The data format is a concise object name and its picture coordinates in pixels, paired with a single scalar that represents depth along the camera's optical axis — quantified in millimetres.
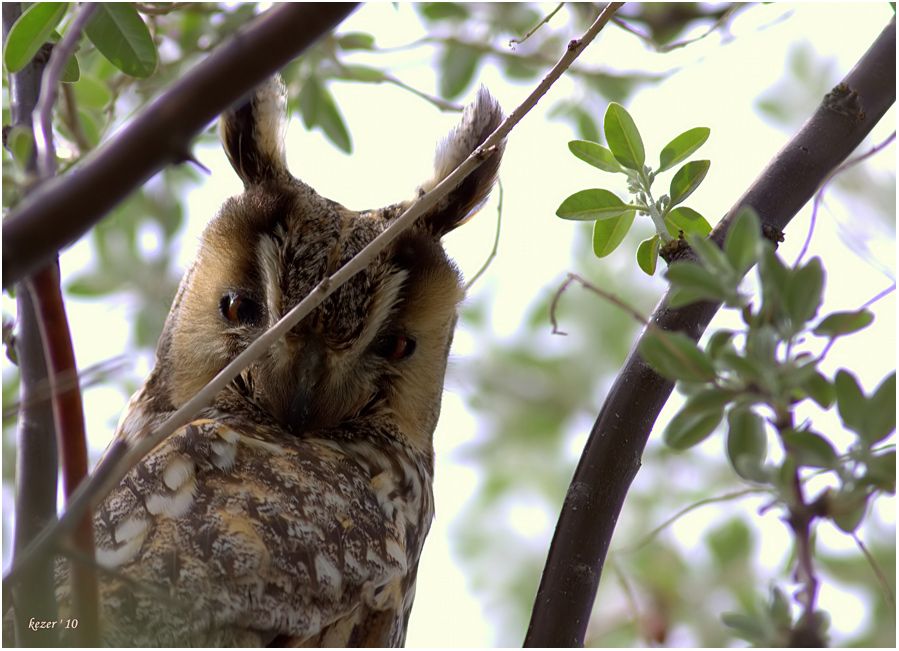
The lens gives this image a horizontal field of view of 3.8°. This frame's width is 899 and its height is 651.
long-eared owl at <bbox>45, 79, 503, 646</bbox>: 4724
